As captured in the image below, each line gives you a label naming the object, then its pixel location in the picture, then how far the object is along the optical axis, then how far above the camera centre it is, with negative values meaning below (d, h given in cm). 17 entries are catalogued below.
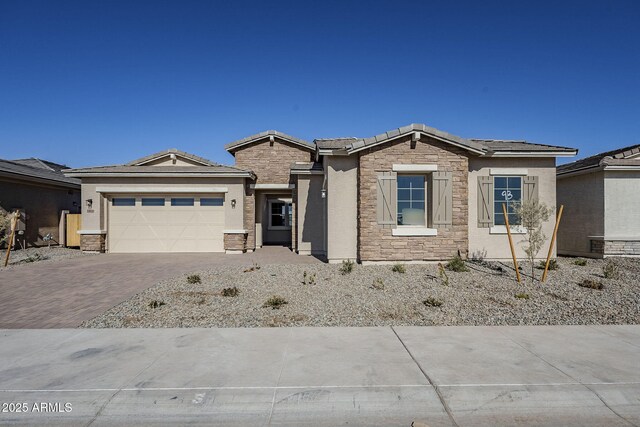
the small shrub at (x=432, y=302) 695 -171
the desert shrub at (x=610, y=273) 945 -151
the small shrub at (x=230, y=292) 770 -170
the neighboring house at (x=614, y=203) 1275 +55
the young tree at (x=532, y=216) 891 +3
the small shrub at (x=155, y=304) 685 -176
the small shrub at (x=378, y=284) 826 -165
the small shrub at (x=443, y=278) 855 -158
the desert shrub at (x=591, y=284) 827 -159
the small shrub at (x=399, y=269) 1016 -153
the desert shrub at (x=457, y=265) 1031 -145
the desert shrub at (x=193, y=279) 886 -163
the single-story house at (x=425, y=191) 1134 +84
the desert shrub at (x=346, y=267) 1028 -153
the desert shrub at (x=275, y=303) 687 -173
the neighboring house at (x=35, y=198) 1614 +80
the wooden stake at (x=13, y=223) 1214 -36
